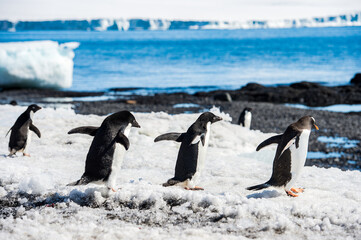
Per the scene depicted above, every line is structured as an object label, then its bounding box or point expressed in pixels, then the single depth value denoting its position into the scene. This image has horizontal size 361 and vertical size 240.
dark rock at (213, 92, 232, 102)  52.61
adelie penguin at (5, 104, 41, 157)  14.18
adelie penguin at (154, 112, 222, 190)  10.59
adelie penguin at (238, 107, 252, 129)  29.72
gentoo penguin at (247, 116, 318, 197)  9.98
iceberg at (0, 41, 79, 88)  57.47
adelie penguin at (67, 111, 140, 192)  9.44
